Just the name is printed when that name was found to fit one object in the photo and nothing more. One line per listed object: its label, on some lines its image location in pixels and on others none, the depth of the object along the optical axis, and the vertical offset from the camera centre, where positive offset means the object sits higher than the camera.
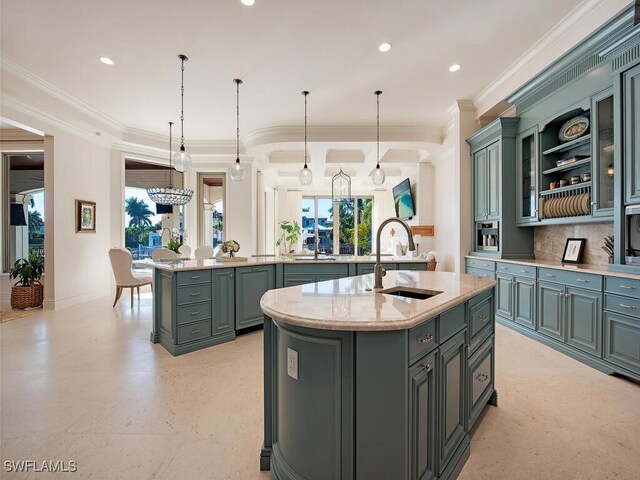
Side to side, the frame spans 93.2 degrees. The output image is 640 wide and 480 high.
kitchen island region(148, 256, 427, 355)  3.19 -0.61
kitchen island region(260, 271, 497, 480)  1.14 -0.62
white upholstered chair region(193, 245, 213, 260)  5.75 -0.27
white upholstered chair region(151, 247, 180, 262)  5.20 -0.29
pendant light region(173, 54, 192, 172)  3.96 +1.02
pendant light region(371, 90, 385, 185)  4.56 +1.01
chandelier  5.10 +0.73
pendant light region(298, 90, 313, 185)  4.57 +0.95
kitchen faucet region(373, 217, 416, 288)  1.88 -0.19
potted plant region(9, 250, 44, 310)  4.89 -0.78
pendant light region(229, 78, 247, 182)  4.44 +0.99
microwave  2.55 +0.02
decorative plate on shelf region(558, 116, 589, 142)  3.18 +1.20
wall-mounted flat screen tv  7.66 +0.99
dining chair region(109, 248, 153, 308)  4.97 -0.51
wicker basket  4.88 -0.96
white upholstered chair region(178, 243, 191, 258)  6.32 -0.27
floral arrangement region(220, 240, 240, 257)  4.09 -0.12
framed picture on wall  5.39 +0.40
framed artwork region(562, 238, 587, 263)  3.34 -0.14
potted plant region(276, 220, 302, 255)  9.53 +0.16
